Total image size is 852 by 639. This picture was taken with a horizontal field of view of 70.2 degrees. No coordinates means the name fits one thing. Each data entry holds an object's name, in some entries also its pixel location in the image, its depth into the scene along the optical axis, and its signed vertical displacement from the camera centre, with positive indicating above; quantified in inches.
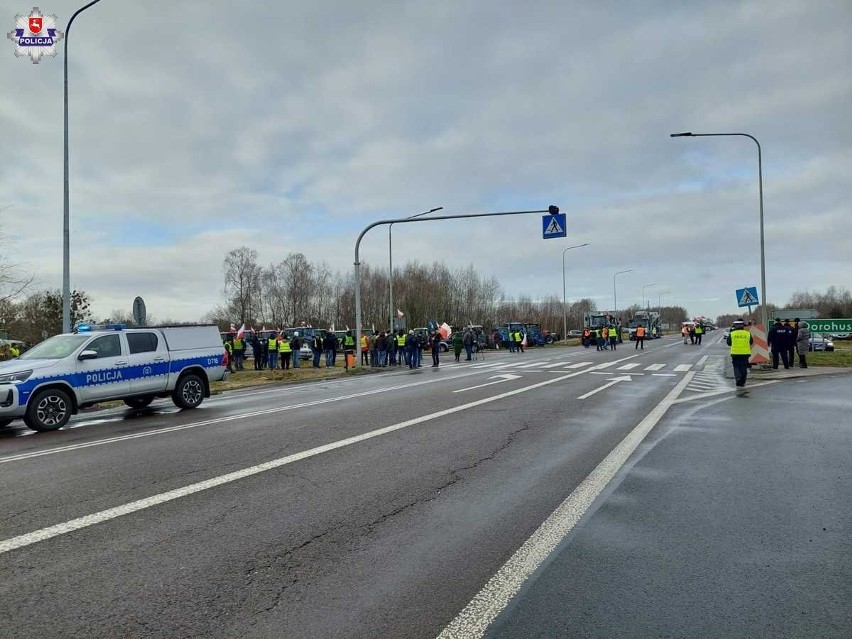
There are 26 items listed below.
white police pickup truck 429.7 -26.6
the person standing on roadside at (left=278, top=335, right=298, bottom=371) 1114.7 -33.1
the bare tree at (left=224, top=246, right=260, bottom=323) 3144.7 +271.0
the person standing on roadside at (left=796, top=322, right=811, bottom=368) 865.5 -33.6
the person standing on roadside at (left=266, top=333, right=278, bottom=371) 1184.2 -35.2
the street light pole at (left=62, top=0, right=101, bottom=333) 634.8 +83.8
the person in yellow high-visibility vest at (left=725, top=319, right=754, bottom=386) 630.5 -28.1
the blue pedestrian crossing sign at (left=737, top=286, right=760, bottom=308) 864.9 +37.4
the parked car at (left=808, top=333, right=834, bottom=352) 1594.5 -63.2
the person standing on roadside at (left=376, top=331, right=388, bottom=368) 1176.8 -31.6
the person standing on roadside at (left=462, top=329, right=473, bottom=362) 1342.9 -29.1
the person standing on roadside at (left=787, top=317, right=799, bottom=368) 829.2 -26.0
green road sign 1151.1 -10.3
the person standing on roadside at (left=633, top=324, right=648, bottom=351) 1598.5 -22.8
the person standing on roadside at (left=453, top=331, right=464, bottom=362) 1314.0 -32.9
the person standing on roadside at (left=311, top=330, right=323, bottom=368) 1171.9 -29.4
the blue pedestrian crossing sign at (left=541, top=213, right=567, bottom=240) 978.1 +161.3
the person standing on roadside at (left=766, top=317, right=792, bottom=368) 824.9 -24.8
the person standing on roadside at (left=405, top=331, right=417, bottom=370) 1122.0 -37.0
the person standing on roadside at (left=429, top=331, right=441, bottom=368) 1131.9 -31.2
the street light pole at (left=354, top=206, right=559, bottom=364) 955.1 +152.5
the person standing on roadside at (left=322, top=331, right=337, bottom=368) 1180.5 -27.3
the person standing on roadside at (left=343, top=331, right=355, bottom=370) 1127.6 -25.3
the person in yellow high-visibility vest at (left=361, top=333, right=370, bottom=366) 1225.3 -26.7
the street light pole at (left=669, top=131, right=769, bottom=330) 830.5 +195.4
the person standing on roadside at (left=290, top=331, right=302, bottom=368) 1308.3 -29.8
